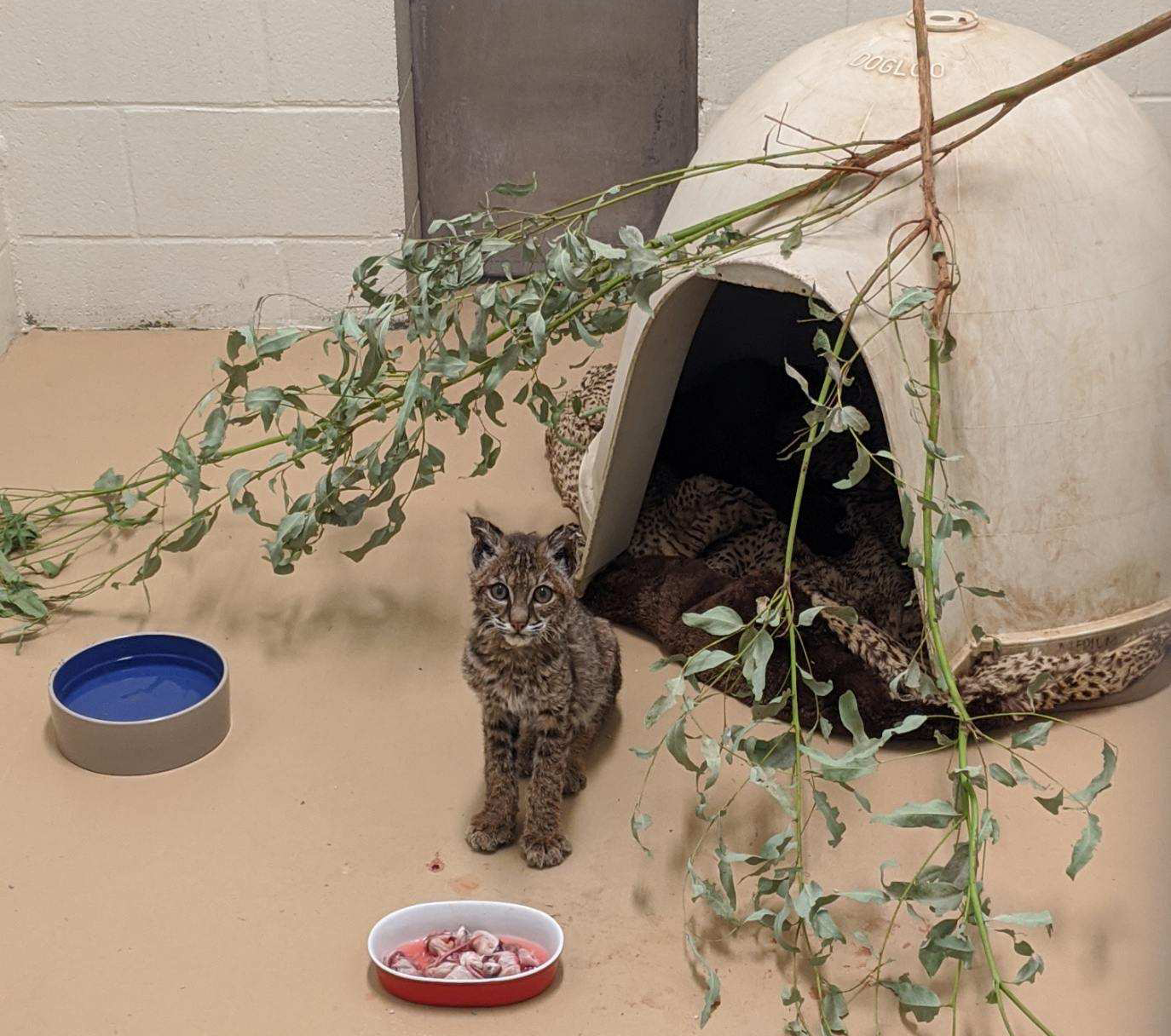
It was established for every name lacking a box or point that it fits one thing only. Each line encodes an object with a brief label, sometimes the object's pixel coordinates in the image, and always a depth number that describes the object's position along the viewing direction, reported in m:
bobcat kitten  2.46
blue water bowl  2.61
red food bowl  2.13
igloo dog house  2.53
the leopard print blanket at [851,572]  2.67
